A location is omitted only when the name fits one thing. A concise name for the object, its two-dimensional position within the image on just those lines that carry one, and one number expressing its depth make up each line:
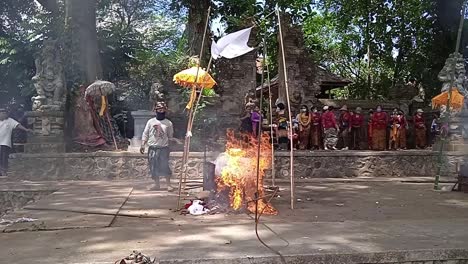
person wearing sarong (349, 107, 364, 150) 15.71
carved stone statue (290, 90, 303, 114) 16.09
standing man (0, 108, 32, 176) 12.46
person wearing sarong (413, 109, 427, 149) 16.42
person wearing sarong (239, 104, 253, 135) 13.28
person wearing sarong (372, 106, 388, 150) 15.52
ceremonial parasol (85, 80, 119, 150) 13.18
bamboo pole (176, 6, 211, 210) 8.15
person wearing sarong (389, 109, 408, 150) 15.51
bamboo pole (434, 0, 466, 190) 9.96
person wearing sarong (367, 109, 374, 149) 15.62
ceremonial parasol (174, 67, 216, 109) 12.11
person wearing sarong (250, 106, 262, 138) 13.38
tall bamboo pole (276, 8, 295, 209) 7.75
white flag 7.64
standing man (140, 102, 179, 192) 9.77
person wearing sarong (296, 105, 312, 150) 14.80
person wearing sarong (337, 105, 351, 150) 15.72
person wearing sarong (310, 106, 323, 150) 14.97
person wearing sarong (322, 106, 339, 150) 14.98
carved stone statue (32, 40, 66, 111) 12.88
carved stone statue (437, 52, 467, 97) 14.11
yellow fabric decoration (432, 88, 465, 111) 13.09
